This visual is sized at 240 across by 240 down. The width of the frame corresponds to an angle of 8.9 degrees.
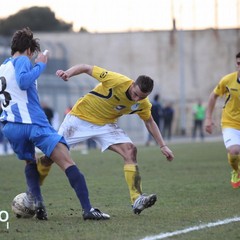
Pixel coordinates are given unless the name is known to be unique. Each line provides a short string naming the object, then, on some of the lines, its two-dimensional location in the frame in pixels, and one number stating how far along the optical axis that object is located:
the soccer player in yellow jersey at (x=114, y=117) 17.80
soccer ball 17.69
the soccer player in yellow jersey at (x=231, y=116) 23.30
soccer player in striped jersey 16.65
